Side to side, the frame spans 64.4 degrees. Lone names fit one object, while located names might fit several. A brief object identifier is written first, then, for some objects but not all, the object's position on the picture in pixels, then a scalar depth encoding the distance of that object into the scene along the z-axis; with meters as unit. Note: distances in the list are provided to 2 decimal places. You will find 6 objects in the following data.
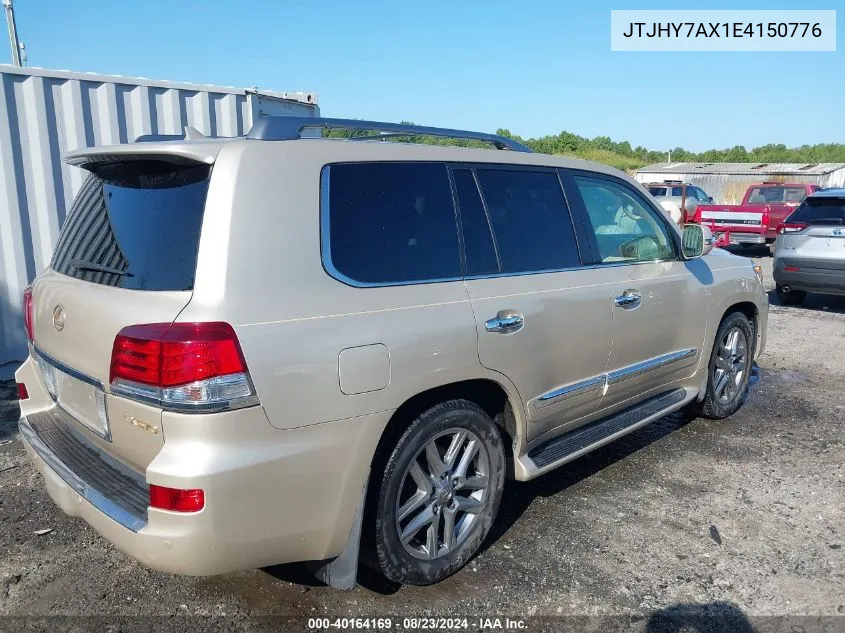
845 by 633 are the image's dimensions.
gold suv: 2.19
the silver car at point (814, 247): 8.49
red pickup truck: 15.59
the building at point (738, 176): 31.40
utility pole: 12.76
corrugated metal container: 5.79
